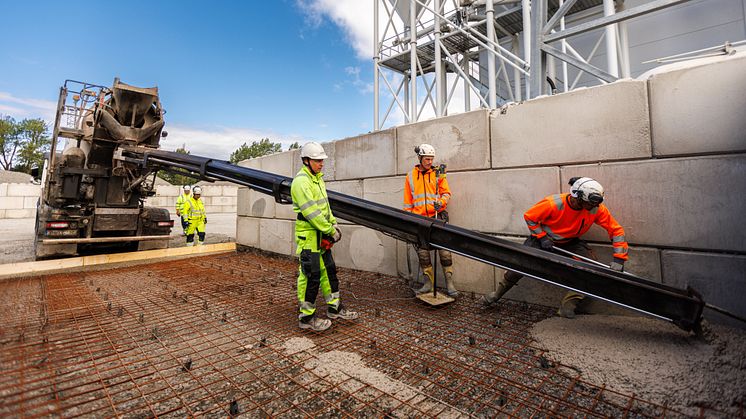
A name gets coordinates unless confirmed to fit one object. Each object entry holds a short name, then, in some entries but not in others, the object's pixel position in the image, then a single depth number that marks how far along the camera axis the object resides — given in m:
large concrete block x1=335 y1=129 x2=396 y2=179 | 5.16
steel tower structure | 8.50
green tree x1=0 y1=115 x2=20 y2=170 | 36.34
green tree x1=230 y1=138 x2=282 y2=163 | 55.19
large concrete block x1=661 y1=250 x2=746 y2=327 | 2.65
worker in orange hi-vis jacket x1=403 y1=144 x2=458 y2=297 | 4.01
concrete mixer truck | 6.28
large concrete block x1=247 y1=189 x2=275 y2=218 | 7.36
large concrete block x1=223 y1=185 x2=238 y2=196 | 22.55
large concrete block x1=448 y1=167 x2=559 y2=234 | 3.66
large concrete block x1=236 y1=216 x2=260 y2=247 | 7.71
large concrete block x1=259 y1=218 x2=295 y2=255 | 6.86
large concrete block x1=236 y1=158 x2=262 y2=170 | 7.90
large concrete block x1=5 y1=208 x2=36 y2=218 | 17.02
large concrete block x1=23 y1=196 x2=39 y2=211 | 17.53
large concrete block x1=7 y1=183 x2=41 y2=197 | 17.05
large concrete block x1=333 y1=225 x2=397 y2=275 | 5.19
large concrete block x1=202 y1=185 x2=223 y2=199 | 21.87
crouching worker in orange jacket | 2.92
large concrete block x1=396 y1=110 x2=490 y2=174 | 4.09
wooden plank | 5.18
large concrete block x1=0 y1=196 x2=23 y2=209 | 16.84
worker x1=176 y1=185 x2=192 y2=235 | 8.48
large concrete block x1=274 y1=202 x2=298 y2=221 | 6.81
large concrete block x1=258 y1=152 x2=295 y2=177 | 6.96
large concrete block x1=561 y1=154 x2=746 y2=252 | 2.67
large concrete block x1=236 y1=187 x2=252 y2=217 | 7.98
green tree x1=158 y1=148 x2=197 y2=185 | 43.82
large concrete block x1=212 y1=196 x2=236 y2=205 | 22.23
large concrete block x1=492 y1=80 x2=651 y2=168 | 3.10
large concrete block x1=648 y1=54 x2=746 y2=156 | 2.64
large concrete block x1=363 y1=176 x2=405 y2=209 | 4.98
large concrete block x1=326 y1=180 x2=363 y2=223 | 5.64
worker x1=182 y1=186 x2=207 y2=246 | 8.44
